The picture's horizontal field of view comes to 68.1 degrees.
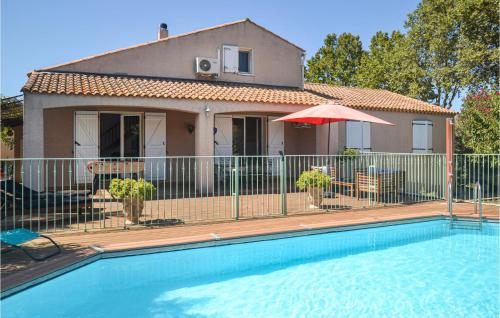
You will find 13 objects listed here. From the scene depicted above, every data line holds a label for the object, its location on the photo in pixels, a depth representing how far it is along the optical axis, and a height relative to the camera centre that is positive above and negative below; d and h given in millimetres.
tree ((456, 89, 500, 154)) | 12594 +1307
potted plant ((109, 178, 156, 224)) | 7020 -648
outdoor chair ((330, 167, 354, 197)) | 10494 -474
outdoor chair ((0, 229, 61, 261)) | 4816 -1033
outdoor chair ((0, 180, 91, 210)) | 7324 -737
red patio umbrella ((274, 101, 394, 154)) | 10305 +1301
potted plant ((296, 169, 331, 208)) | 9077 -596
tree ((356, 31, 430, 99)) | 25641 +6910
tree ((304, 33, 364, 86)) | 34875 +9413
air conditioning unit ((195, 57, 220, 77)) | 14438 +3668
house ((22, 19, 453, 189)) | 11602 +1900
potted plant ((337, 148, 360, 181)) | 12648 +207
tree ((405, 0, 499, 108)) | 20312 +7015
